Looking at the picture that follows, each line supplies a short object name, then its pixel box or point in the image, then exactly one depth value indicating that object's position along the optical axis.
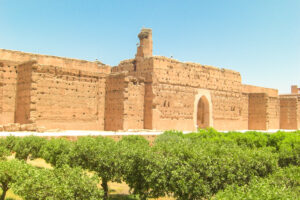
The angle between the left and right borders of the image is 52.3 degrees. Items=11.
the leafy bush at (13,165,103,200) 7.13
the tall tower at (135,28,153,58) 28.67
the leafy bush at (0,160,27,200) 8.66
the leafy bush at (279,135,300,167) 12.58
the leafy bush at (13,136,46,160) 12.51
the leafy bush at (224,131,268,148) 16.16
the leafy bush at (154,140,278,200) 8.60
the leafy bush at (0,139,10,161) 10.97
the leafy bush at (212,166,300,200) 5.88
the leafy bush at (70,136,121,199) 10.09
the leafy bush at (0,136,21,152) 12.73
